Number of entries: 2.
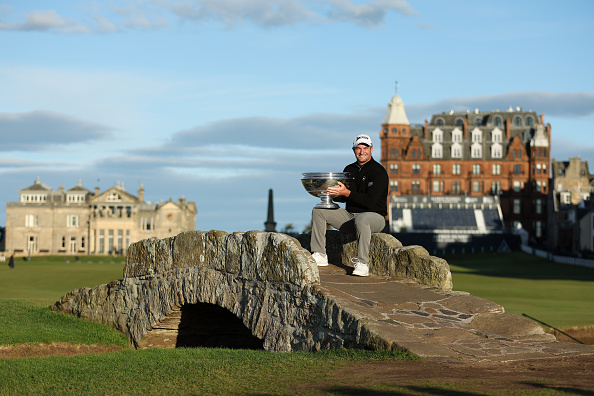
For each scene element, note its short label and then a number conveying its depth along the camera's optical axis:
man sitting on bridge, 14.59
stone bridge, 12.63
